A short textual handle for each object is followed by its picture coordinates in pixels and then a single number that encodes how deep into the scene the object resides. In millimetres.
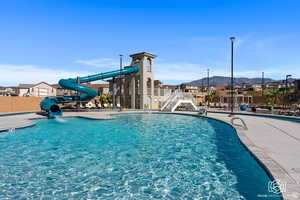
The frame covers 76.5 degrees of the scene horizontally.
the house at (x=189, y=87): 105012
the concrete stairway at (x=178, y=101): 30500
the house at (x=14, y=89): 72156
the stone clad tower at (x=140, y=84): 35875
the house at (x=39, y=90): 67688
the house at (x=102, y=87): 69375
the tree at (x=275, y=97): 42344
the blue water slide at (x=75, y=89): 23766
